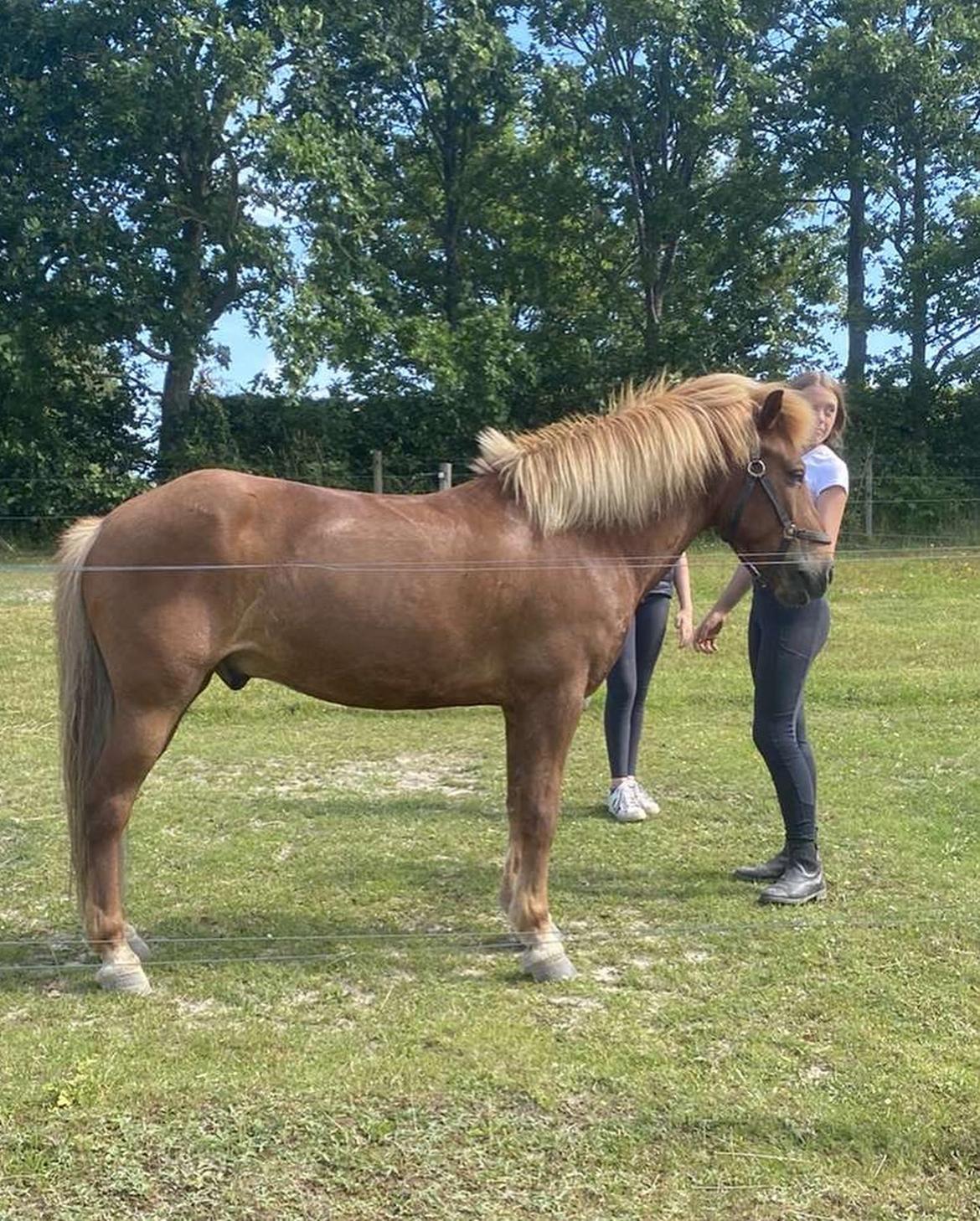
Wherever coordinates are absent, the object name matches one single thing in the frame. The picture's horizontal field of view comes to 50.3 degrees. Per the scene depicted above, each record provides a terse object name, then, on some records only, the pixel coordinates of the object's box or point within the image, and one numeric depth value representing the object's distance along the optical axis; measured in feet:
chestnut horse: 10.52
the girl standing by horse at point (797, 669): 12.52
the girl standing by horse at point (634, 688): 16.25
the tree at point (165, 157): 54.90
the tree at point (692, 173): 68.23
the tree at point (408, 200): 57.36
